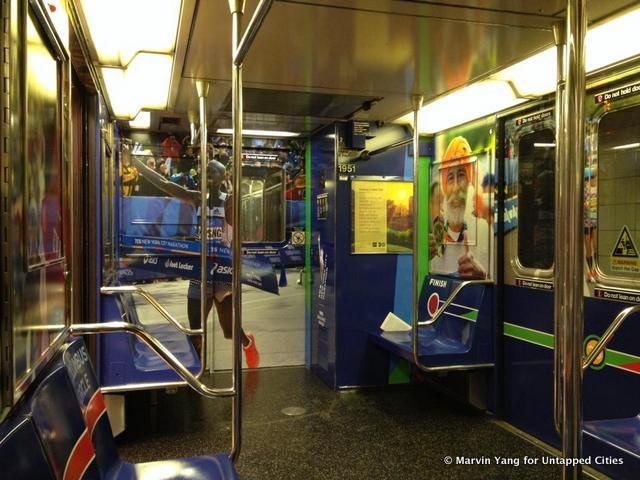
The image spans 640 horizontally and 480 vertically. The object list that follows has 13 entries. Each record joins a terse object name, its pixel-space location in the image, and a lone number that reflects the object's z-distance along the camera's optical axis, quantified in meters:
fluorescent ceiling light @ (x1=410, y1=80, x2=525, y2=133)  3.30
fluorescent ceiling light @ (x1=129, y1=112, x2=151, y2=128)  4.10
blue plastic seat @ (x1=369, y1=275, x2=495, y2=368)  3.72
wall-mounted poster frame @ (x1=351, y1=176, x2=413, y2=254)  4.39
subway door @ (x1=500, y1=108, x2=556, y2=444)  3.30
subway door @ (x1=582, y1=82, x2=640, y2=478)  2.67
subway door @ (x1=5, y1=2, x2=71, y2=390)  1.17
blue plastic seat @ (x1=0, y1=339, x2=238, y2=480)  1.13
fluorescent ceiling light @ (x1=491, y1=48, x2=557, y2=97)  2.71
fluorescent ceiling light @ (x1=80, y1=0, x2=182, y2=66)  2.11
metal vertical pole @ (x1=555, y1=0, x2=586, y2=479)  1.07
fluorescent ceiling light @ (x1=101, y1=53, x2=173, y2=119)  2.79
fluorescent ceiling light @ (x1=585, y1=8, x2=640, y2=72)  2.26
